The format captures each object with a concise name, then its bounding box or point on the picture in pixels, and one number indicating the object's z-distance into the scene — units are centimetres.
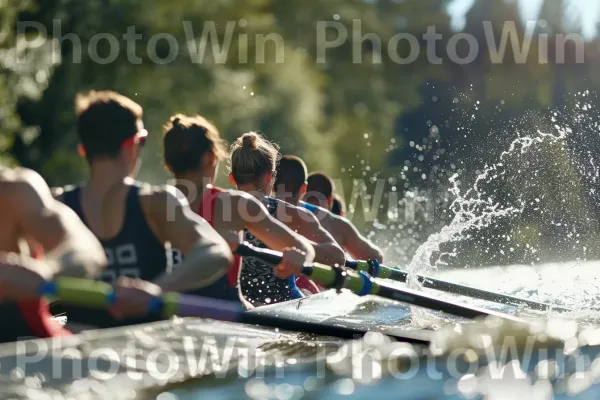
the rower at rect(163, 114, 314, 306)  917
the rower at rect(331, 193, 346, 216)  1752
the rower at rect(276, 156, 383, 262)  1390
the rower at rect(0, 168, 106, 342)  693
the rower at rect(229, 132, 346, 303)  1162
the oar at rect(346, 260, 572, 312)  1322
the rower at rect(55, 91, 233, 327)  751
